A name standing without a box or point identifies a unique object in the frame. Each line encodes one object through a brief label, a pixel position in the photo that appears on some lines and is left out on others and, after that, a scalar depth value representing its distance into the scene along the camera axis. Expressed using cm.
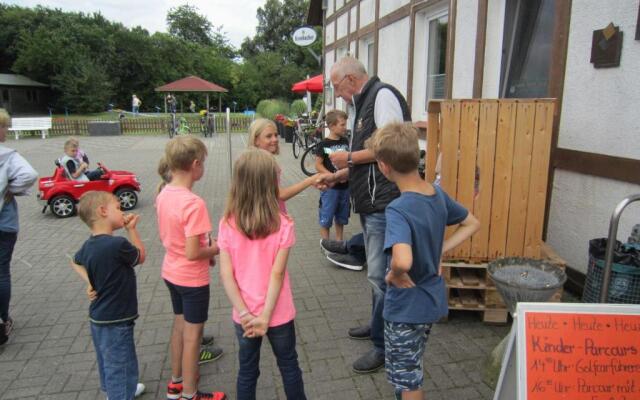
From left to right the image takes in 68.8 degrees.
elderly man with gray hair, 301
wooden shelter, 2411
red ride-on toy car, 730
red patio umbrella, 2027
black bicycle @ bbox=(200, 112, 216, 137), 2316
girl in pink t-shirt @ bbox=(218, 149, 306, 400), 217
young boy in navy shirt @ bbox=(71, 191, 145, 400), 245
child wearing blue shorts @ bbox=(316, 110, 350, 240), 499
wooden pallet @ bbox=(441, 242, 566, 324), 364
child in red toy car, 734
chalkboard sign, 190
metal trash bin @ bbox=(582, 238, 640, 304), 295
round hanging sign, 1469
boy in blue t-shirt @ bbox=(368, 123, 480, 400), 210
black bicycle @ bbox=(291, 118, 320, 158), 1499
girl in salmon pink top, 252
